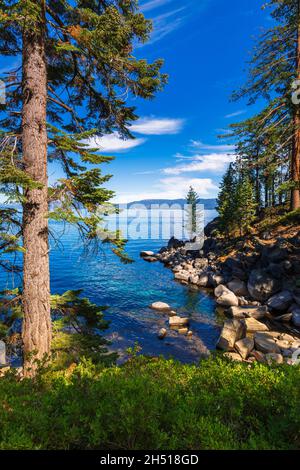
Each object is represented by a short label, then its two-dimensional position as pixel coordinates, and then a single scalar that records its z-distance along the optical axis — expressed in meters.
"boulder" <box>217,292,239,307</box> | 19.05
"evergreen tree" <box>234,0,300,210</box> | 11.39
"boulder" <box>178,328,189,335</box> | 15.12
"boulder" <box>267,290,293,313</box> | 16.67
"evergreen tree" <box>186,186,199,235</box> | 52.09
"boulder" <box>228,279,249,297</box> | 20.63
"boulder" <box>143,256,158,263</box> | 39.94
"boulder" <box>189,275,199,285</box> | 26.03
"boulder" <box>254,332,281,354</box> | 11.99
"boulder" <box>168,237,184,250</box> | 45.69
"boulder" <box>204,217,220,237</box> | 44.39
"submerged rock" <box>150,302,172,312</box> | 19.17
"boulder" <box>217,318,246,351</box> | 12.63
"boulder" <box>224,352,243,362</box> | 11.57
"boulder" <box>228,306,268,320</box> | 16.40
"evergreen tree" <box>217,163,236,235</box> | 33.47
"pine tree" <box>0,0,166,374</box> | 5.03
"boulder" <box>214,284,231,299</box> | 20.74
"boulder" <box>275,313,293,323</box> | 15.35
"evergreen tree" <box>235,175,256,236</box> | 31.16
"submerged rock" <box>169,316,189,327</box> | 16.23
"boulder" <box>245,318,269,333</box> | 14.44
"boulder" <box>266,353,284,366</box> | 10.92
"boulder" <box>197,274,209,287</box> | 25.14
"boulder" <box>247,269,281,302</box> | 18.31
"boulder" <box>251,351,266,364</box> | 11.42
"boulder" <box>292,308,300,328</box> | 14.71
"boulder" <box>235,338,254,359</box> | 12.07
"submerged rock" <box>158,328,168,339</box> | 14.61
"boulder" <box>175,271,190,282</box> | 27.46
